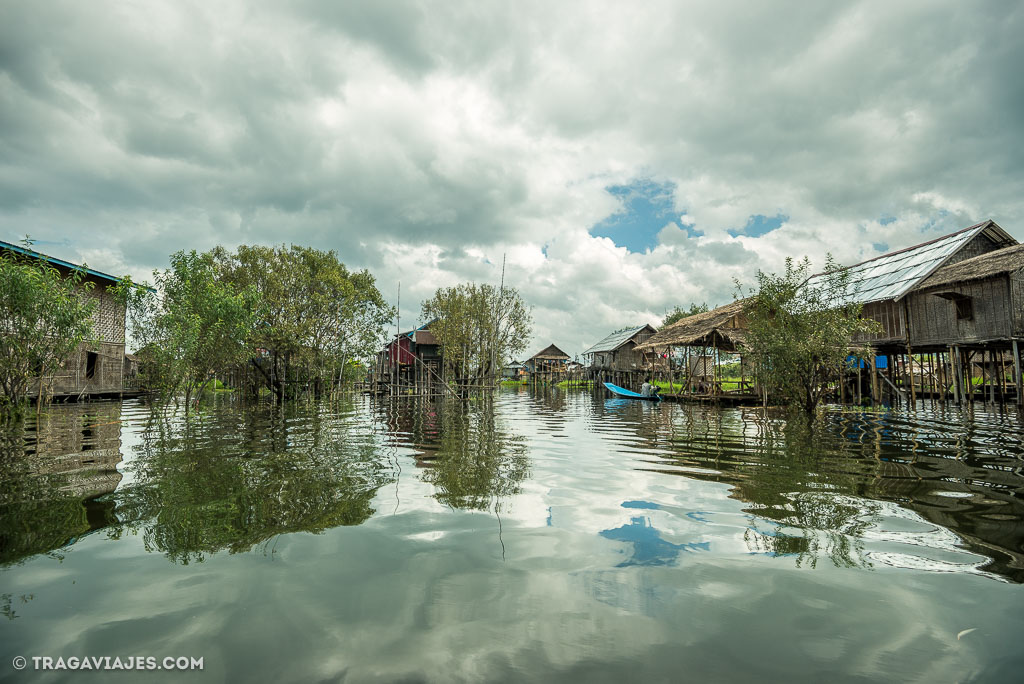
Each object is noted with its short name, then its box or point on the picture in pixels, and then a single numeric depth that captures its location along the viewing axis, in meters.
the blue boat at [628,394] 28.39
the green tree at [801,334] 14.55
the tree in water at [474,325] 36.44
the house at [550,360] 61.09
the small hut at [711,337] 24.22
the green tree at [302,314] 24.91
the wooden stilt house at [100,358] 23.69
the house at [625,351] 50.25
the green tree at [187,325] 16.45
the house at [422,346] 48.38
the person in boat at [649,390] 28.93
